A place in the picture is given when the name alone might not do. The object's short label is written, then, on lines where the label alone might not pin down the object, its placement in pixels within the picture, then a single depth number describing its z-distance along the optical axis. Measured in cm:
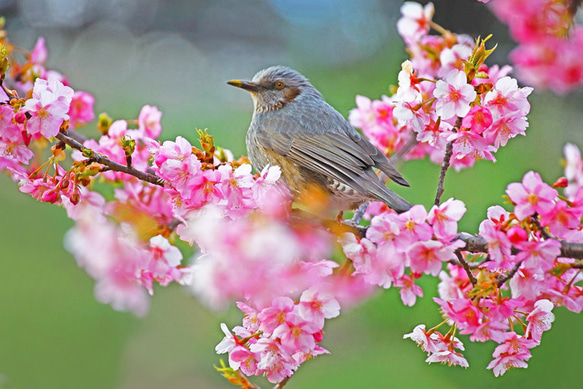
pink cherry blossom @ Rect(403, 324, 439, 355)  598
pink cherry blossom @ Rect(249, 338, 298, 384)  595
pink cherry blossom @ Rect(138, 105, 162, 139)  613
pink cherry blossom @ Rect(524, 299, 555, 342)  597
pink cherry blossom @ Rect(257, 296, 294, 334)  594
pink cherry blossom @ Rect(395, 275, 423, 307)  606
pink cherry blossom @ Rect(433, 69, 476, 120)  596
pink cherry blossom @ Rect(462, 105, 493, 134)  598
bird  609
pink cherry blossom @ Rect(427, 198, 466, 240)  592
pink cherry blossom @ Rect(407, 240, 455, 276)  591
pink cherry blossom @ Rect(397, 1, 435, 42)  619
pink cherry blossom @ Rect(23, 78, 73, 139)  595
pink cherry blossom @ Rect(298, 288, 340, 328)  594
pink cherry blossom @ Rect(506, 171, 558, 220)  589
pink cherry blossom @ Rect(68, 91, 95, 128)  616
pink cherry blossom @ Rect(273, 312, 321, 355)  594
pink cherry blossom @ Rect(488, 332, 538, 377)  598
